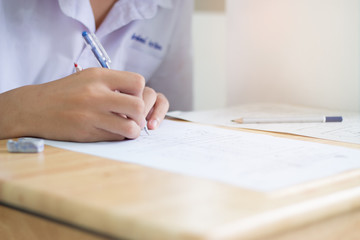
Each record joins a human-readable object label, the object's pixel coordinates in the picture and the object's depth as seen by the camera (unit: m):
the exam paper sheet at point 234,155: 0.92
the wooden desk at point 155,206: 0.76
